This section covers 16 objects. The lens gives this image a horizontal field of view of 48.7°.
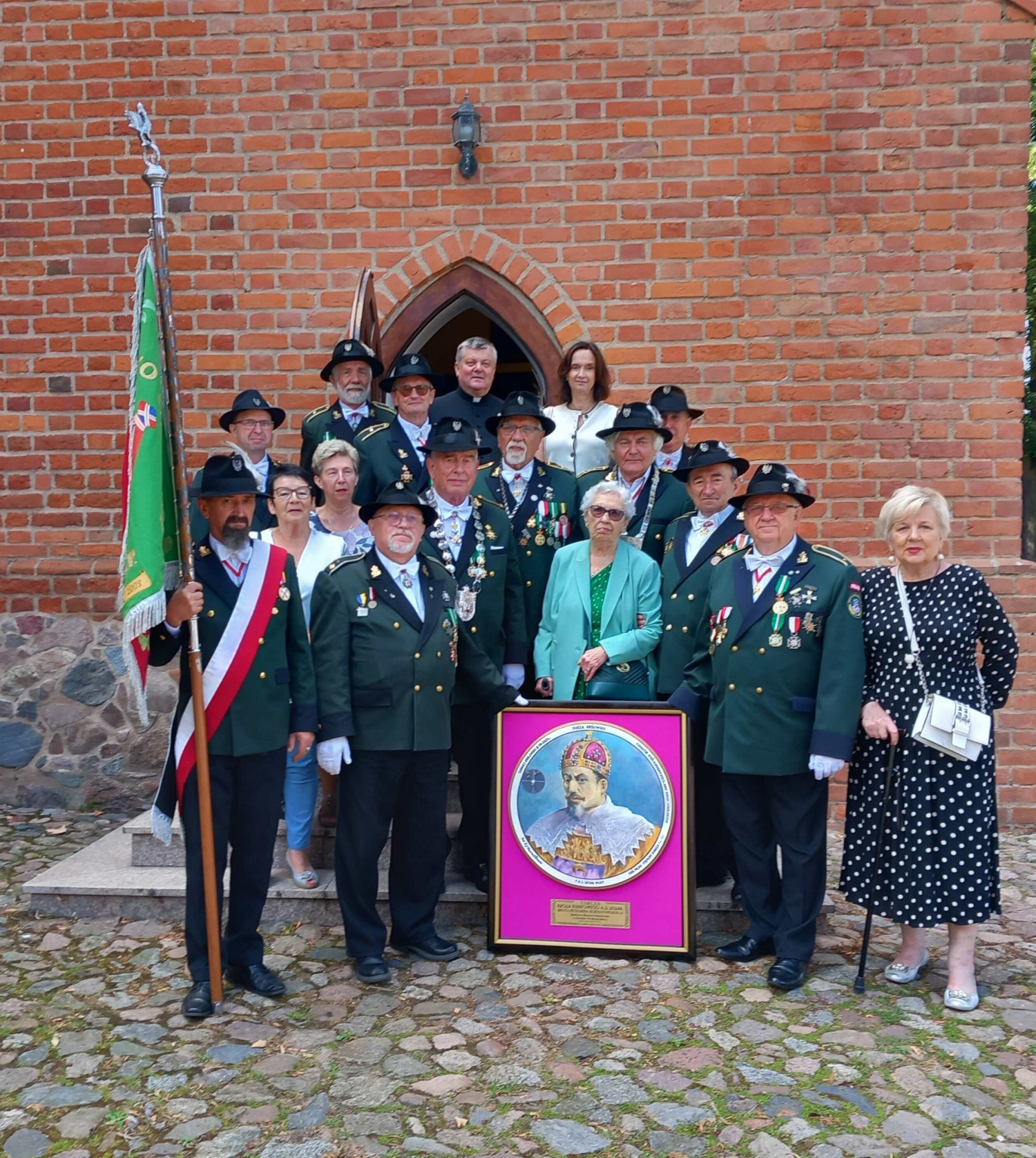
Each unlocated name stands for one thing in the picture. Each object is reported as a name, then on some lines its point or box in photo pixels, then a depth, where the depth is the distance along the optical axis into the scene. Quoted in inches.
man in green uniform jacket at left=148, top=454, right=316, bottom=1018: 160.6
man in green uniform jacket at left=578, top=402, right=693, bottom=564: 197.6
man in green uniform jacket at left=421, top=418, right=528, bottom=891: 186.2
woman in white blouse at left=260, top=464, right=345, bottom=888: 187.9
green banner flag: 154.9
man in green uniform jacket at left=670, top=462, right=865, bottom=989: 164.6
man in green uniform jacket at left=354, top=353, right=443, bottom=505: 215.2
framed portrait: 175.9
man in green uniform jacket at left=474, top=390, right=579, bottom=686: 203.3
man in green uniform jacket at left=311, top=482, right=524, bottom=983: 168.1
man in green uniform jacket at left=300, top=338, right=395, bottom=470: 224.7
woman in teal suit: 186.7
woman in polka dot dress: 159.5
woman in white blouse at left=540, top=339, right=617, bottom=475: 216.8
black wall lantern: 251.6
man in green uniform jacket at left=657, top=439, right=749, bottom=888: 186.2
